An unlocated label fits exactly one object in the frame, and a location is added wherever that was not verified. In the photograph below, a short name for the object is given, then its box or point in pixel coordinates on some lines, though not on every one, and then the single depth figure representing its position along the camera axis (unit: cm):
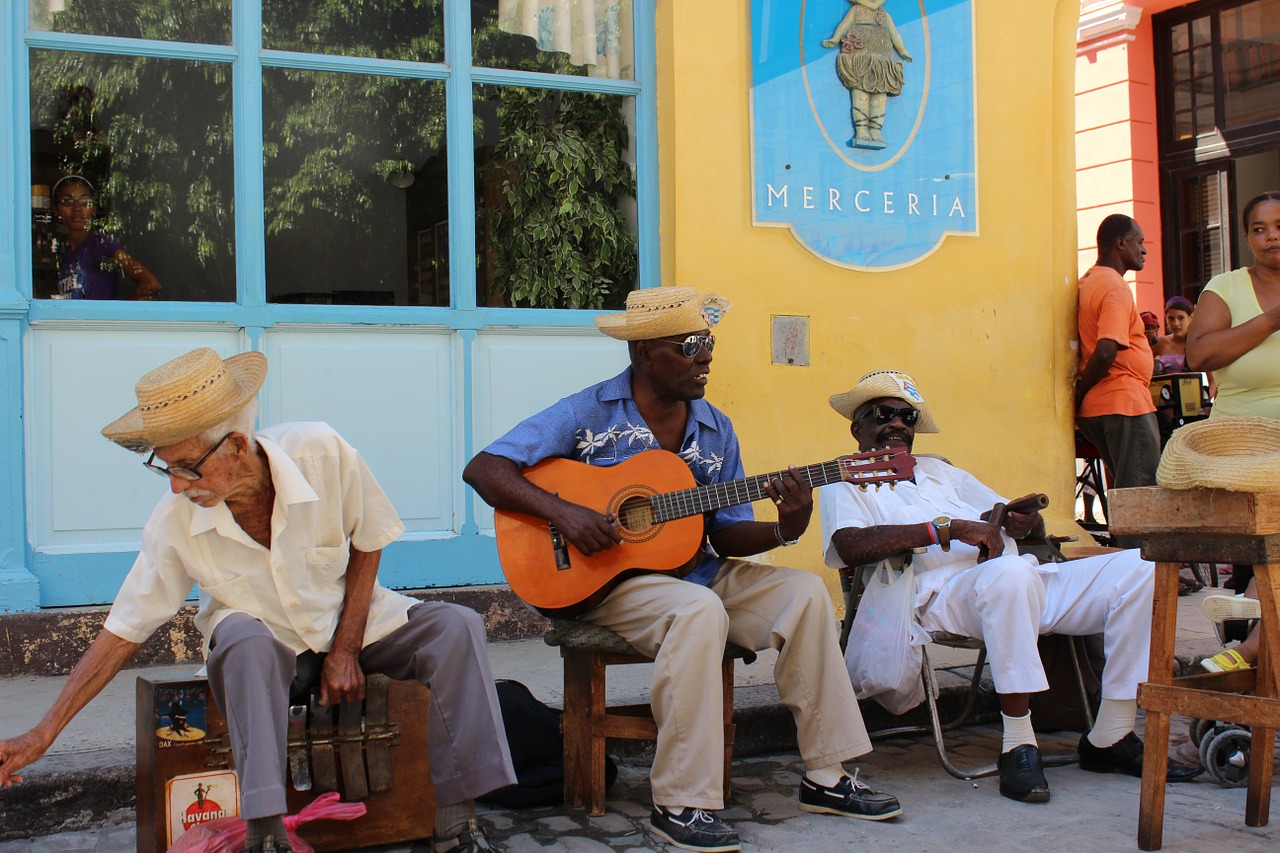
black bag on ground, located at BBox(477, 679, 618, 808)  379
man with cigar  387
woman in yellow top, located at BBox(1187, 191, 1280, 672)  449
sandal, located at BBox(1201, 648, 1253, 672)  374
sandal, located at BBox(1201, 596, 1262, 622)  382
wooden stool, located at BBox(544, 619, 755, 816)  371
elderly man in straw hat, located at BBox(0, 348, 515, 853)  300
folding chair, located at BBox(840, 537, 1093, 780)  405
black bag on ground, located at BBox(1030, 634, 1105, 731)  439
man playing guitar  350
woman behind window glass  523
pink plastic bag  301
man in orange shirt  653
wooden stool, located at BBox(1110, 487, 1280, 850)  323
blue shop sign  612
